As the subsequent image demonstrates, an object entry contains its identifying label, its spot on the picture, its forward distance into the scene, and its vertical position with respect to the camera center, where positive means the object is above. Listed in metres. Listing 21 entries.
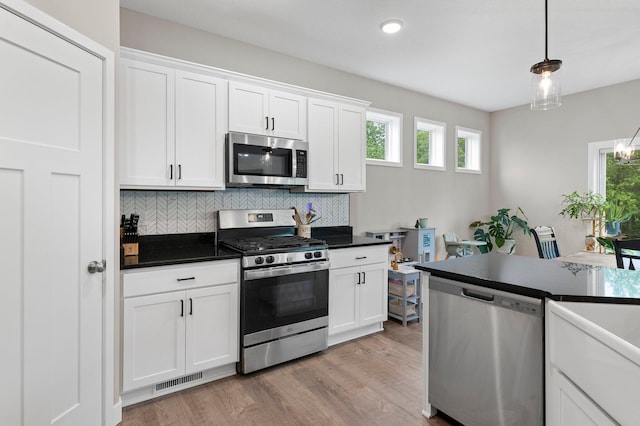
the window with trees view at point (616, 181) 4.41 +0.43
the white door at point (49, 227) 1.46 -0.08
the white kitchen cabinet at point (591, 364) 0.94 -0.49
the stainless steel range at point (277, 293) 2.53 -0.64
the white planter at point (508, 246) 5.21 -0.52
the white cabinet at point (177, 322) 2.14 -0.74
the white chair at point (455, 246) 4.72 -0.46
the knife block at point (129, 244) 2.35 -0.23
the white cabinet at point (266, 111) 2.83 +0.88
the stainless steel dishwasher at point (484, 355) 1.54 -0.72
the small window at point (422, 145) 4.96 +0.98
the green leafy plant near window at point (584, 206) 4.57 +0.09
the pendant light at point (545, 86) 1.98 +0.77
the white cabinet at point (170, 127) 2.38 +0.63
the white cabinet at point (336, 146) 3.32 +0.66
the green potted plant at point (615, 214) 4.11 -0.01
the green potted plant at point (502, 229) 5.26 -0.26
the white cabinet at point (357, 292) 3.08 -0.75
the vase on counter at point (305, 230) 3.39 -0.18
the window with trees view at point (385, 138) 4.41 +0.99
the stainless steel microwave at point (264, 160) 2.78 +0.44
